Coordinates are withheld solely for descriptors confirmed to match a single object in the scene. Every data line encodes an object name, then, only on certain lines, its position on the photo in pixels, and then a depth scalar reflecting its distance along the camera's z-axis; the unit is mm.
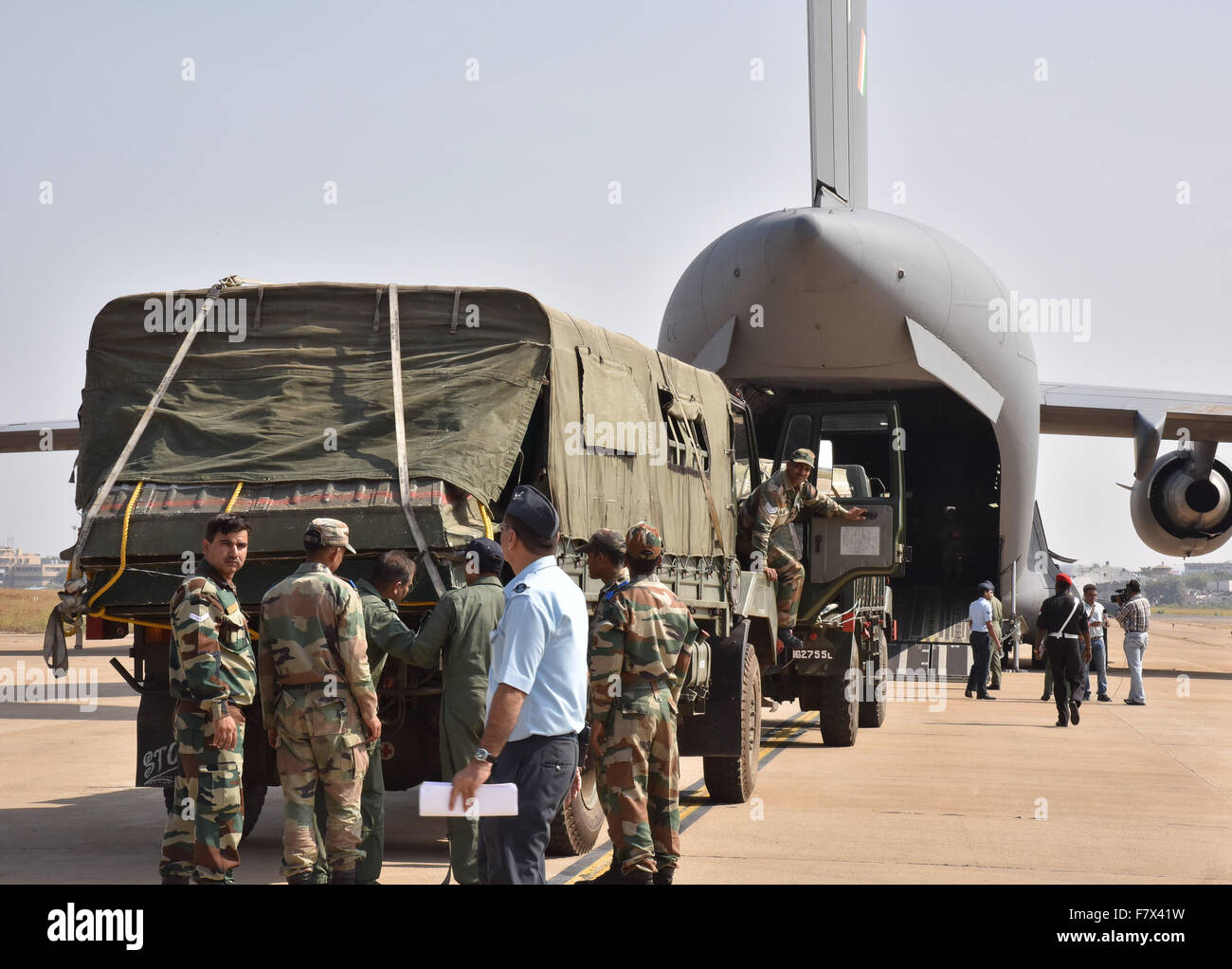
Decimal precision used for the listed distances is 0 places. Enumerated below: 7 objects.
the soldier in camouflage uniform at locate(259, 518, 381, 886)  6242
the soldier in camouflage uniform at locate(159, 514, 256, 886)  6191
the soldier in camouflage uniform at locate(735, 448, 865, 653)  11125
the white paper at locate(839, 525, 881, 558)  12539
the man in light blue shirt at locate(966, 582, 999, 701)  19516
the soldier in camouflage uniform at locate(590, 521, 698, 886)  6457
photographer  18844
